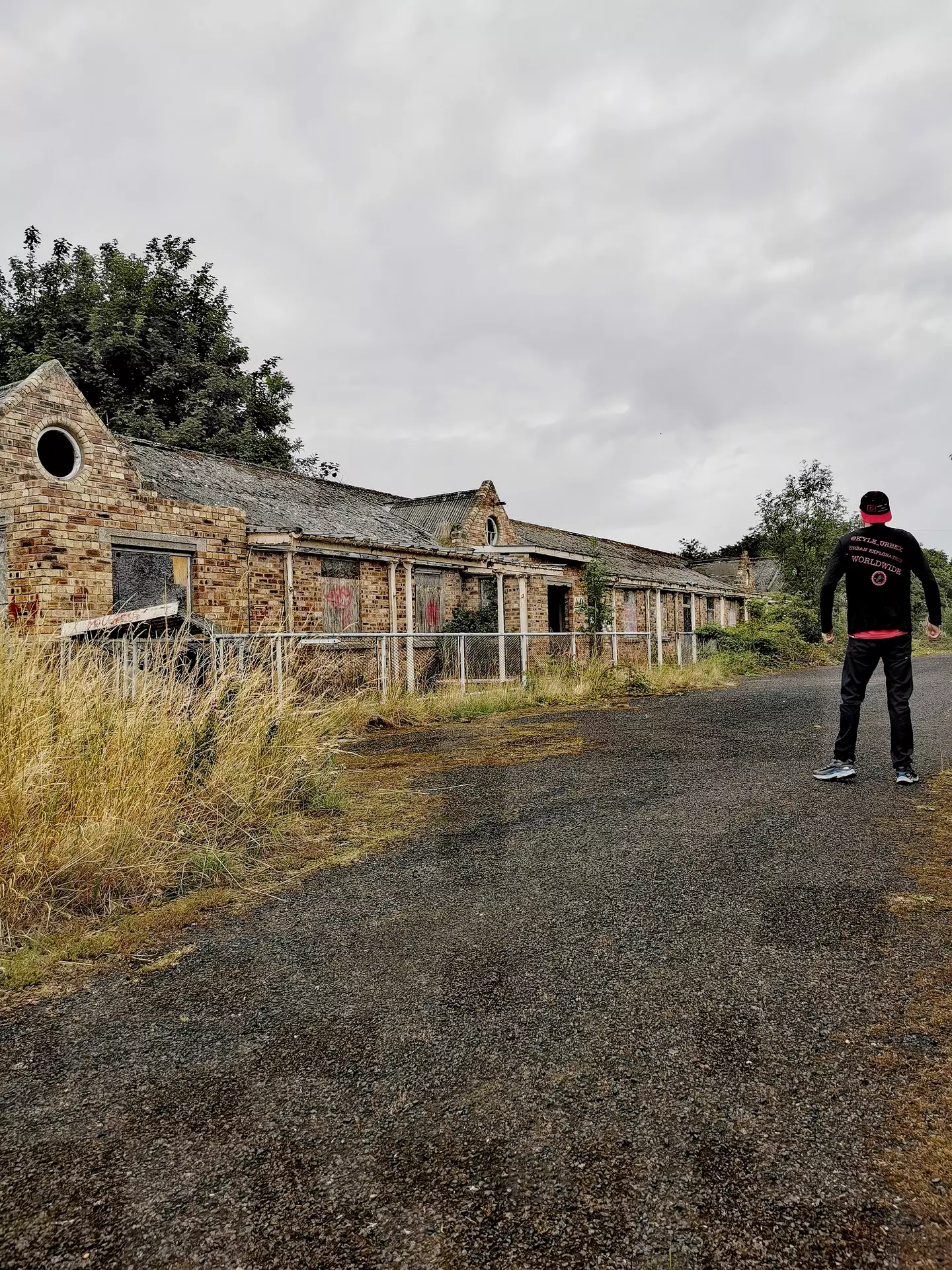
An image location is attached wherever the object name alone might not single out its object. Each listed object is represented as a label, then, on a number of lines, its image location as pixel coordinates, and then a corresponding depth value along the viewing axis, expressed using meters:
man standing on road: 5.82
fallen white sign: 7.50
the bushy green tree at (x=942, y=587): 41.88
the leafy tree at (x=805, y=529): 31.41
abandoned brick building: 10.48
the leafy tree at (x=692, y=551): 63.62
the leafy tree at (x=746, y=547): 63.71
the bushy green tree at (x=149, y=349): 25.35
